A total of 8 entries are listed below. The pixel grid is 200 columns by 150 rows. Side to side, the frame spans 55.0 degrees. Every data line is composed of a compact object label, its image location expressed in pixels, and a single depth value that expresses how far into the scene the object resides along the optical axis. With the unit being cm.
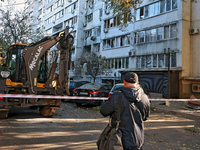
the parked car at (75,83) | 1591
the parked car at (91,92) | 1141
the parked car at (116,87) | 1078
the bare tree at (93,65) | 2489
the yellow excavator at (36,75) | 744
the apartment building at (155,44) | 2019
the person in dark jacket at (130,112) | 262
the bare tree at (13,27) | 2246
